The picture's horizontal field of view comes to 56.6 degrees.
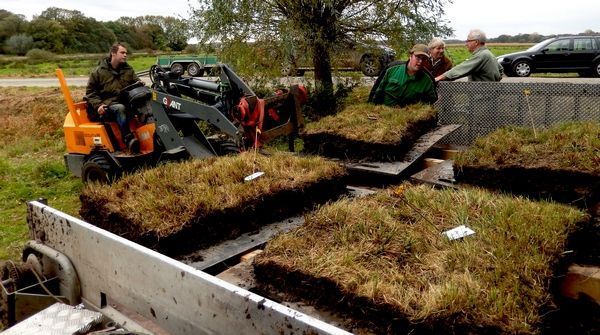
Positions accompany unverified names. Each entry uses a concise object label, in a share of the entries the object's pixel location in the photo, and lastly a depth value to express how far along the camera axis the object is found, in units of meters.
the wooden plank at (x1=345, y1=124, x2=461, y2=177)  3.69
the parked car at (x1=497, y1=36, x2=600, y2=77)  18.42
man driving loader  6.88
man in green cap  4.94
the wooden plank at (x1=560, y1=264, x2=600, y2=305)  2.27
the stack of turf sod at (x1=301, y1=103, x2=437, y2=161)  3.91
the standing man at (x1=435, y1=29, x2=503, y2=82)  5.65
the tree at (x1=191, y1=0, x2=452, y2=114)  8.80
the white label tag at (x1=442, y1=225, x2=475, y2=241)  2.45
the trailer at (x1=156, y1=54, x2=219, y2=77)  22.33
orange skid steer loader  5.99
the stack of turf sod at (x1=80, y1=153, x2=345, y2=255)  2.89
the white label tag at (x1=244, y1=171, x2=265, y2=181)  3.38
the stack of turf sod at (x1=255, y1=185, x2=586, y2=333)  1.93
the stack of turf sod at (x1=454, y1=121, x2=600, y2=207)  2.98
